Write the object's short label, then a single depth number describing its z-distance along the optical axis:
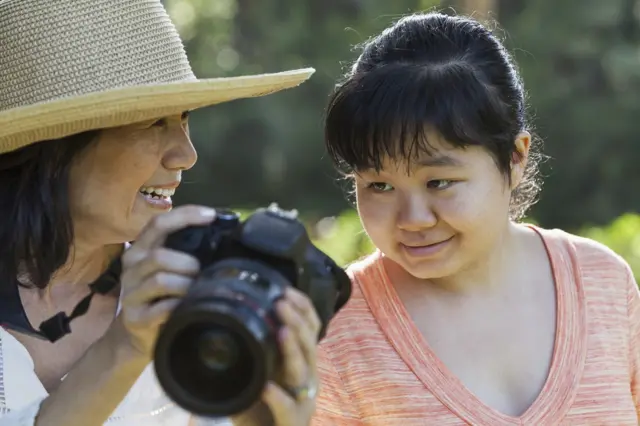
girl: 4.49
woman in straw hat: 4.46
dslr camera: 3.16
